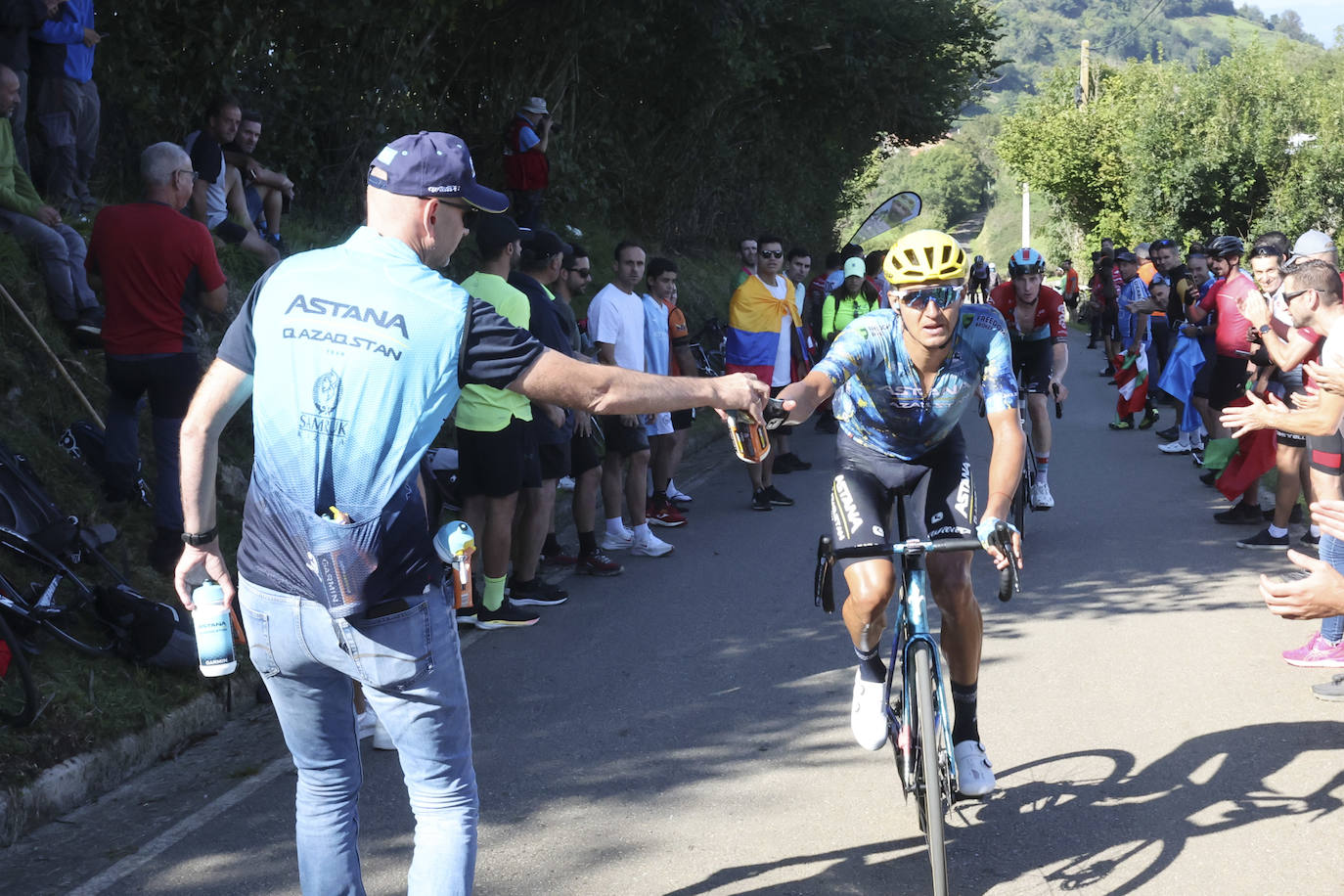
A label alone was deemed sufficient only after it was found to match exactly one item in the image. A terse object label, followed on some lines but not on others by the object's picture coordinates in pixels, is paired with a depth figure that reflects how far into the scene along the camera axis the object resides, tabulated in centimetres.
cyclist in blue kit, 464
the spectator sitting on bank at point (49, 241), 820
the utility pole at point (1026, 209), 6042
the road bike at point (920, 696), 399
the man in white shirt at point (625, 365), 923
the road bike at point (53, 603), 564
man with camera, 1508
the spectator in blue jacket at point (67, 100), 906
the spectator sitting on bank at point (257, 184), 1045
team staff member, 306
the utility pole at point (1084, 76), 5553
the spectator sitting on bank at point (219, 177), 988
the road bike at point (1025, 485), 924
